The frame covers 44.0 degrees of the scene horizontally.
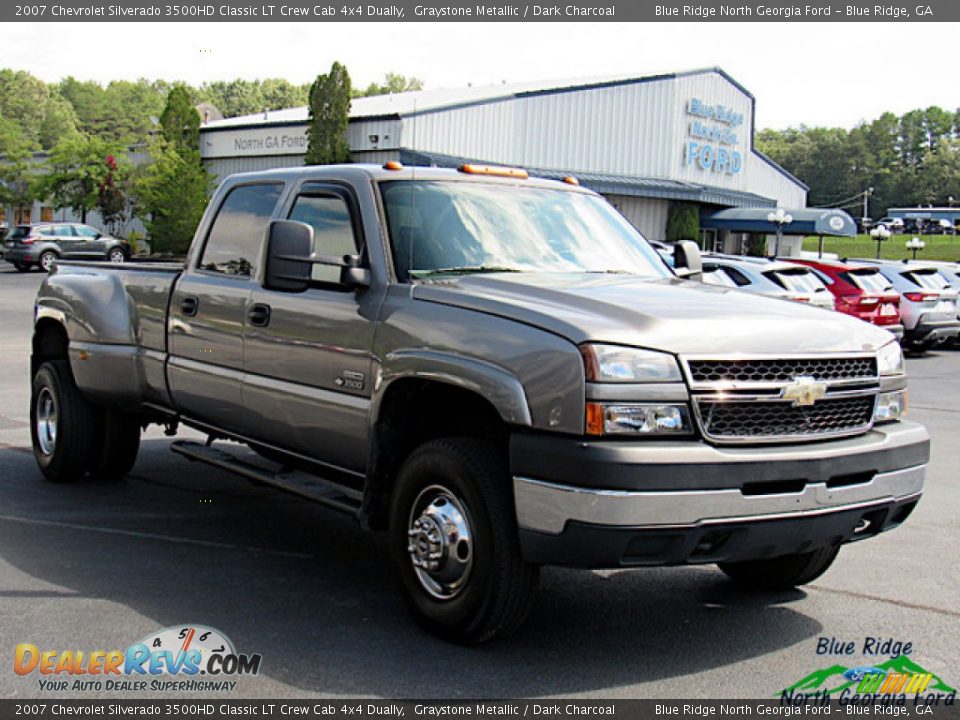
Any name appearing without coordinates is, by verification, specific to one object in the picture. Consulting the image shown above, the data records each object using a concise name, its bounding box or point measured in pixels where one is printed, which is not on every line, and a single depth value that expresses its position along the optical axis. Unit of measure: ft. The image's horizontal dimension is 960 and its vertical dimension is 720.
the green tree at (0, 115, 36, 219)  195.11
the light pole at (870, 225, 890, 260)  158.34
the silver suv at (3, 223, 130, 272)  129.49
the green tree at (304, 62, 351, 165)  128.88
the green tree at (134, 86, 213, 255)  140.46
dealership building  129.80
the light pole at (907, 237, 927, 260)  165.16
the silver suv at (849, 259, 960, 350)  70.95
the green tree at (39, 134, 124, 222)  162.20
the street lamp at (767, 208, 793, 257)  139.74
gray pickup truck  14.16
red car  65.00
